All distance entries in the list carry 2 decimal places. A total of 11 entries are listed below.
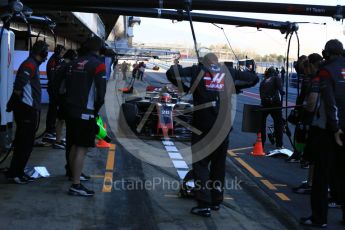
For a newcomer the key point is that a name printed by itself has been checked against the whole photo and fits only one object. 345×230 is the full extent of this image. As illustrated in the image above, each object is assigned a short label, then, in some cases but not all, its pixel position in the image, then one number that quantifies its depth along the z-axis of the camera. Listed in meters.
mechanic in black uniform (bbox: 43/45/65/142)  9.93
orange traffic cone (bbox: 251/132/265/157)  10.90
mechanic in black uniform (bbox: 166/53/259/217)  6.07
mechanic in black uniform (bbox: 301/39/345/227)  5.66
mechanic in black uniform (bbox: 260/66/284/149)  11.72
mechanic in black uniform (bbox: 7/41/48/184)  7.06
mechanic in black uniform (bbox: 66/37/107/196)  6.49
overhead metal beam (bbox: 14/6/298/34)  8.27
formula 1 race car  11.92
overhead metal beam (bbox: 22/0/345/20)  7.38
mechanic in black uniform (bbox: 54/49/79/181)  6.86
